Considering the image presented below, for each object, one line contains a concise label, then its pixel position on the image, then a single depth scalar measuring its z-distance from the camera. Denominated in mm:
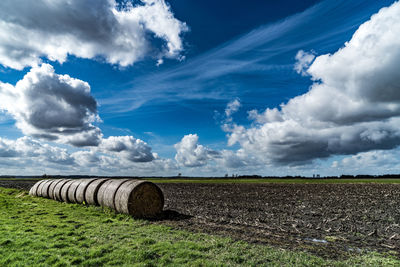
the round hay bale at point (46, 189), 24555
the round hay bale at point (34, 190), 27000
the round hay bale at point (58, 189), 22114
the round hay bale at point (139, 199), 14094
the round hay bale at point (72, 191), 19742
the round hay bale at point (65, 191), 20875
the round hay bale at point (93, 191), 17328
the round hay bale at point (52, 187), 23500
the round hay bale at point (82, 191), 18469
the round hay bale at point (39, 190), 25853
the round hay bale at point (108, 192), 15398
